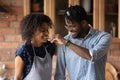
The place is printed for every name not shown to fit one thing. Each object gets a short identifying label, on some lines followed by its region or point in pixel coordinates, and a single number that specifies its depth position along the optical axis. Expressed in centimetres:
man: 220
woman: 209
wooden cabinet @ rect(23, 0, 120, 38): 363
